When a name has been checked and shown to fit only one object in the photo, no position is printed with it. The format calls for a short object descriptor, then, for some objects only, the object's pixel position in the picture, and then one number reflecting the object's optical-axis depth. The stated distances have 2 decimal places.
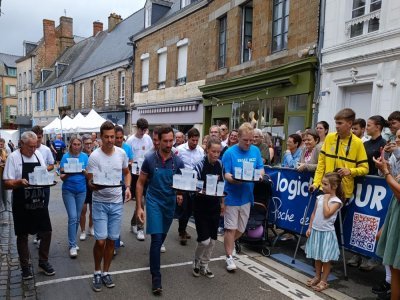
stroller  5.68
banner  4.44
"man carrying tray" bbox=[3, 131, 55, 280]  4.46
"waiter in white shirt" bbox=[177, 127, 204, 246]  6.23
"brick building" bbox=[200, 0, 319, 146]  10.50
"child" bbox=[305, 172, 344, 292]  4.35
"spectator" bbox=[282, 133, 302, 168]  6.63
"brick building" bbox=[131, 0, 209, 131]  16.70
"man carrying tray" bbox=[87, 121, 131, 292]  4.31
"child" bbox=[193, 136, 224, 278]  4.66
